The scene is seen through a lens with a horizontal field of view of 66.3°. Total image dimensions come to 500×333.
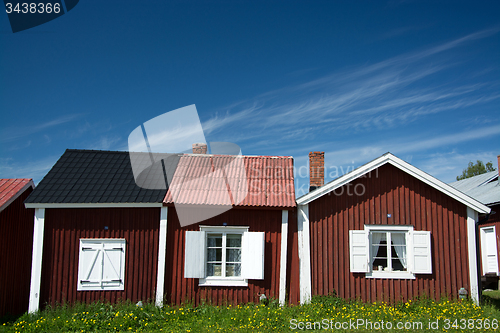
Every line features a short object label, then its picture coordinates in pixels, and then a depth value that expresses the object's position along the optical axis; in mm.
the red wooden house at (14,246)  10836
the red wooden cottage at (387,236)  11086
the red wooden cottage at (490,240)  16406
